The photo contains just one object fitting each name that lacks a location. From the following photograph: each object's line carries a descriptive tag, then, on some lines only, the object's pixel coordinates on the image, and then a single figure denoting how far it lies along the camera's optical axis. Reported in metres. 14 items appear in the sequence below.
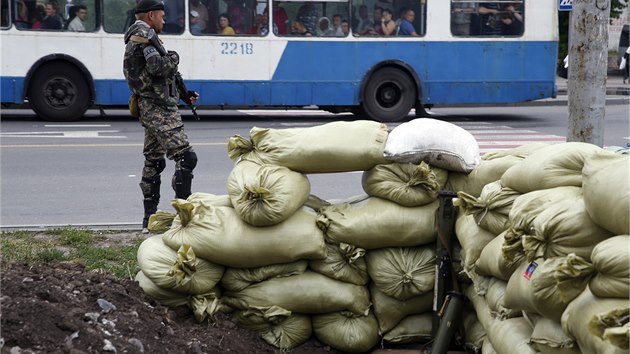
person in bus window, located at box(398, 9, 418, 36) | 16.94
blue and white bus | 16.02
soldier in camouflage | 7.30
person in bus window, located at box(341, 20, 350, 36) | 16.73
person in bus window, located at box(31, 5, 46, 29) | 15.95
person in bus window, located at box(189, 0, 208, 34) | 16.28
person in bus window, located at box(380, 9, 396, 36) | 16.84
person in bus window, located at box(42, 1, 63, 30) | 15.92
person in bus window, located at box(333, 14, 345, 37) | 16.73
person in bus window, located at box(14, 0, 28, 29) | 15.92
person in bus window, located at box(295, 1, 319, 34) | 16.61
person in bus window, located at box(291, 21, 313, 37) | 16.67
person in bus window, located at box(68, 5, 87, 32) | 16.00
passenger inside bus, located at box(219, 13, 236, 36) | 16.39
